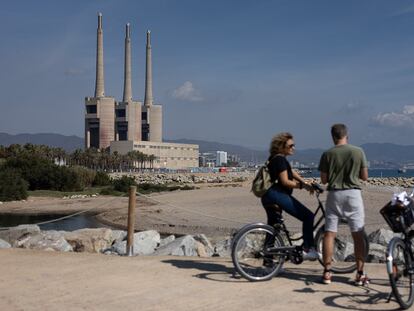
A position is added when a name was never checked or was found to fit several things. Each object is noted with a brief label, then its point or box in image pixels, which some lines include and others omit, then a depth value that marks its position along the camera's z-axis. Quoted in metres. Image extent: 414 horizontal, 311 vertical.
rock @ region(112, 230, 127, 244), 15.81
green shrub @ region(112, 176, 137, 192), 67.38
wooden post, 10.42
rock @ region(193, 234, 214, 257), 13.73
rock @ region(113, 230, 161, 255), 13.57
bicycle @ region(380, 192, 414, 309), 6.03
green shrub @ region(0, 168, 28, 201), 51.91
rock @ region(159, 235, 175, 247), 15.59
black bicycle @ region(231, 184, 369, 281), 7.46
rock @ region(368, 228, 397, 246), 13.36
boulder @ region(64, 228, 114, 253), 14.85
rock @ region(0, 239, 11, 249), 12.30
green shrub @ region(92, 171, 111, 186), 77.88
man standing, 6.90
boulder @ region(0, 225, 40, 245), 13.89
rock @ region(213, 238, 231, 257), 13.46
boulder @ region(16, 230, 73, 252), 13.04
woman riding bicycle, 7.38
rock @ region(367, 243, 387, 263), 10.41
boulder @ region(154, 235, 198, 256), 12.31
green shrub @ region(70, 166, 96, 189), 72.20
